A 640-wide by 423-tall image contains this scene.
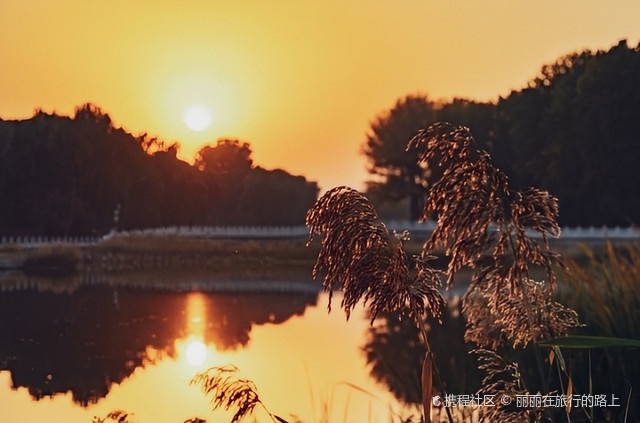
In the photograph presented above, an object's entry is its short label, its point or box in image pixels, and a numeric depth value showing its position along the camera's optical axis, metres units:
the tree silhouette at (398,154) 64.62
